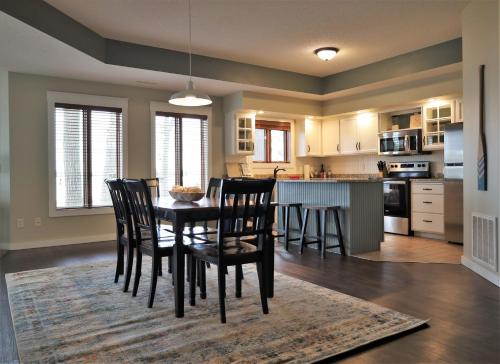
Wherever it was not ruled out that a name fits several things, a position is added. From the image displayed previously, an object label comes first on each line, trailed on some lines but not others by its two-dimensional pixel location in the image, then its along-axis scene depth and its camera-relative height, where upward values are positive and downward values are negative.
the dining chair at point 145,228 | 2.93 -0.36
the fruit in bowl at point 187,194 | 3.43 -0.12
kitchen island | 4.87 -0.35
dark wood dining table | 2.75 -0.30
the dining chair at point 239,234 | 2.64 -0.37
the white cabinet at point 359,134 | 7.17 +0.82
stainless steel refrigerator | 5.41 -0.06
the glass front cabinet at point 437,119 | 5.90 +0.88
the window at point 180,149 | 6.64 +0.53
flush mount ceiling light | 5.54 +1.75
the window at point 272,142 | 7.86 +0.75
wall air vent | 3.60 -0.58
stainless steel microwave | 6.40 +0.60
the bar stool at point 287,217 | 5.18 -0.51
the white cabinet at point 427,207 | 5.92 -0.43
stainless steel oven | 6.34 -0.29
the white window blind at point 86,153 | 5.78 +0.42
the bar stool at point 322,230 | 4.76 -0.63
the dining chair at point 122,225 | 3.29 -0.38
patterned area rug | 2.18 -0.92
